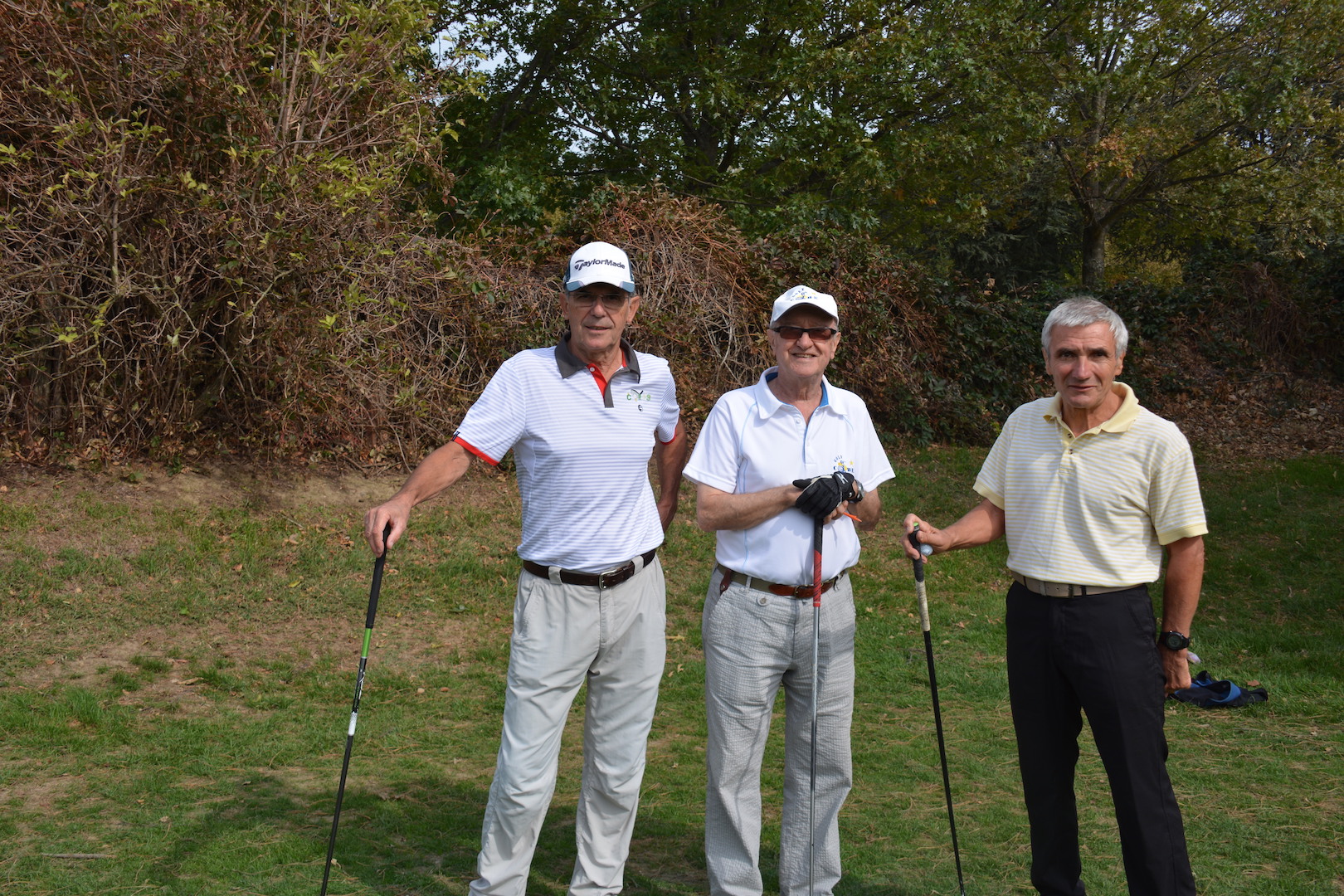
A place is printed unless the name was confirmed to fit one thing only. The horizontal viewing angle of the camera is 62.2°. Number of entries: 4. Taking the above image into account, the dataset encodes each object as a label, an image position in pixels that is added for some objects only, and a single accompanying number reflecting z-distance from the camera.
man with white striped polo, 3.34
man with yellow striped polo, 3.04
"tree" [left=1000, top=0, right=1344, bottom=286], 14.90
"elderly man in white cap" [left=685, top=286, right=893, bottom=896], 3.37
